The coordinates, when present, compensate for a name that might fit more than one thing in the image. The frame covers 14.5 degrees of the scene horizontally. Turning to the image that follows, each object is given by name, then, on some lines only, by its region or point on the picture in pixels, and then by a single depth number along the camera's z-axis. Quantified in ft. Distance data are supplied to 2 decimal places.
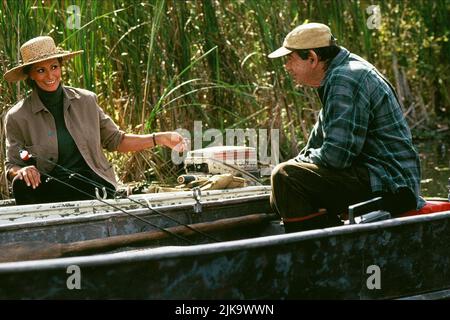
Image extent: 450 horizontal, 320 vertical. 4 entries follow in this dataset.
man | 27.23
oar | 27.61
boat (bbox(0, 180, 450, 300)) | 23.06
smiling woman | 32.35
